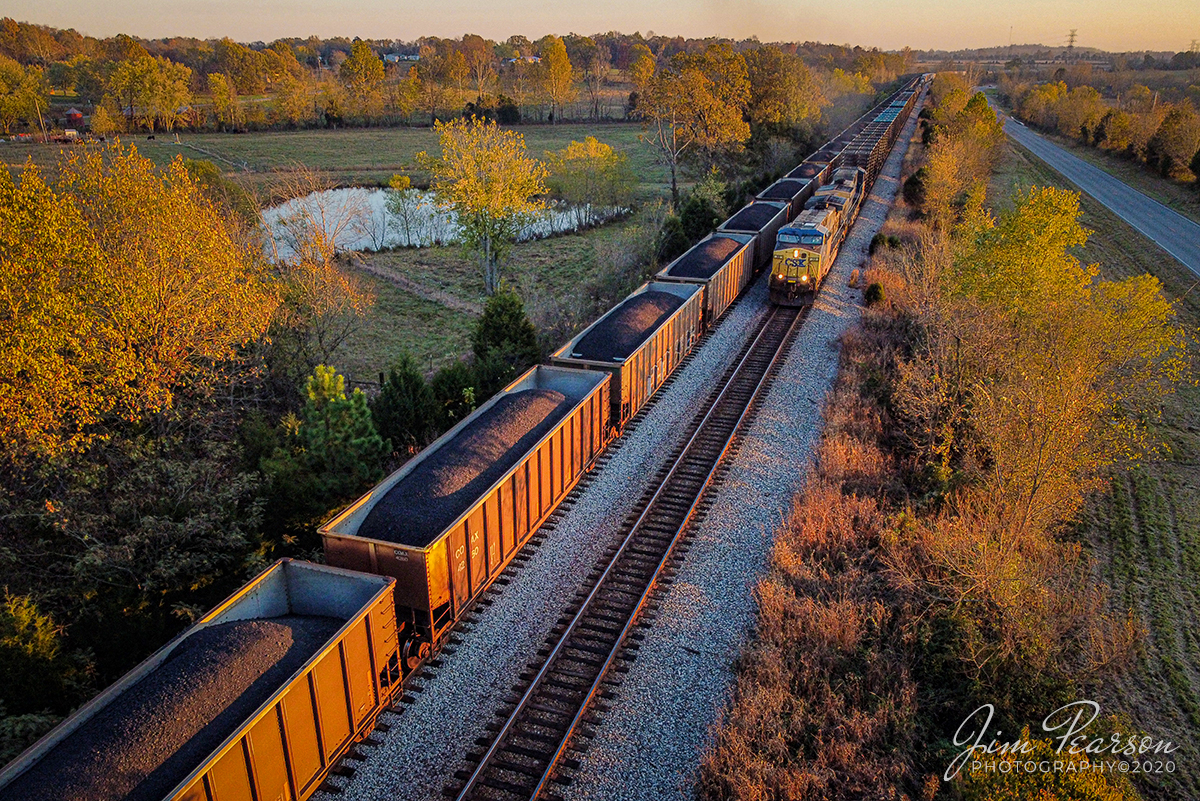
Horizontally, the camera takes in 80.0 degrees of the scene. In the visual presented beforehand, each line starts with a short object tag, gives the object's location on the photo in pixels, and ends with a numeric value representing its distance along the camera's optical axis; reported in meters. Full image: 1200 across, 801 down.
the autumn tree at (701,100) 52.59
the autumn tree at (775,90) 64.81
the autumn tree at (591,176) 56.81
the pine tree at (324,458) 16.11
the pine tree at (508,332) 24.12
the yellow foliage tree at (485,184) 36.44
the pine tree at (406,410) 19.80
